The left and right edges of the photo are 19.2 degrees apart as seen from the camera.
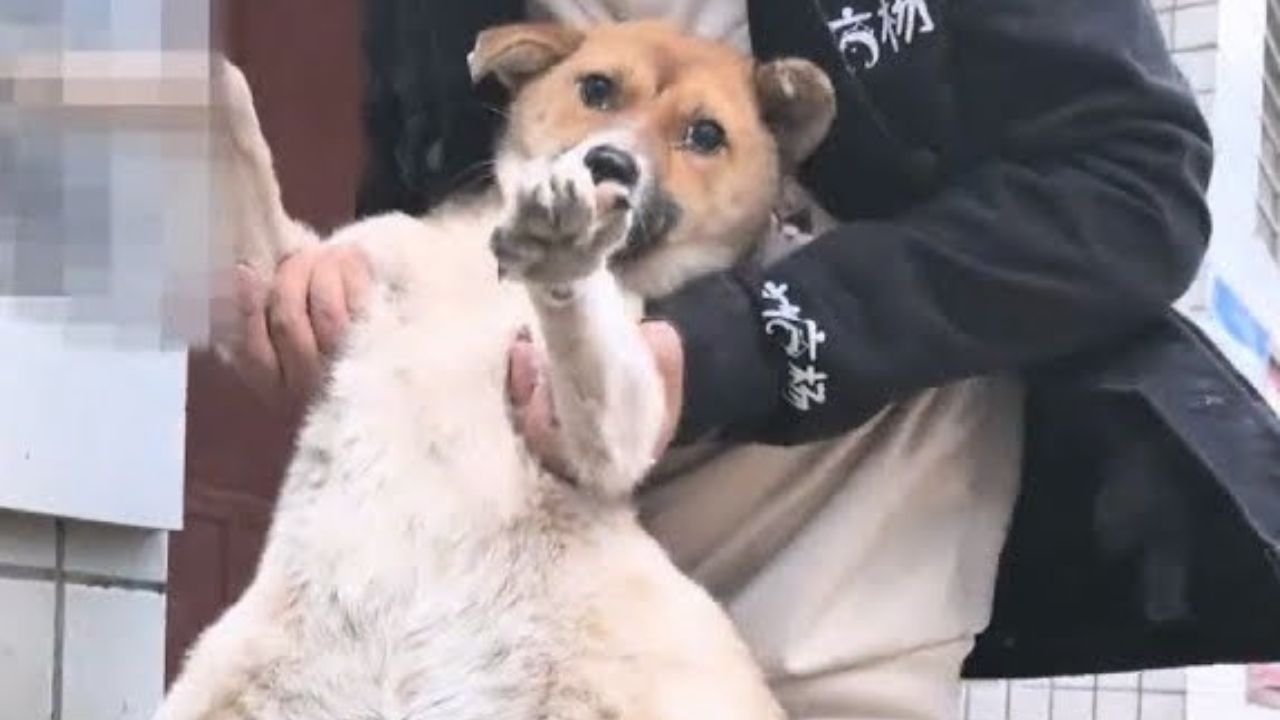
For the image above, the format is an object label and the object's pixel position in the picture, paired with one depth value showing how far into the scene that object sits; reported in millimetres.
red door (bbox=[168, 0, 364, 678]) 3013
